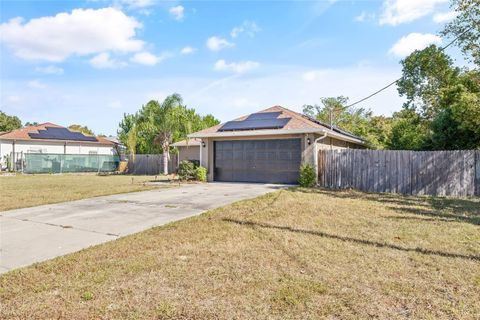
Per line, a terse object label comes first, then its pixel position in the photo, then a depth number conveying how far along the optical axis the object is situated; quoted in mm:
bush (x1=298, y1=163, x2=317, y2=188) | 13000
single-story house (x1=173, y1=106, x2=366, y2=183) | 13922
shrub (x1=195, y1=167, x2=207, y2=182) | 15797
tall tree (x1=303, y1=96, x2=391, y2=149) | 26003
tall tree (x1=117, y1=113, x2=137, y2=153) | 35844
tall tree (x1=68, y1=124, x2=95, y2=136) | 53338
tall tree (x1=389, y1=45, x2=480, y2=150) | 12984
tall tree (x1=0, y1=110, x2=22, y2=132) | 41825
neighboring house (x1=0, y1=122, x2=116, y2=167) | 26547
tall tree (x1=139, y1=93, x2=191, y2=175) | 21984
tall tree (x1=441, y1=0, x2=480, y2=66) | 12766
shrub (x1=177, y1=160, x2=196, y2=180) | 15875
